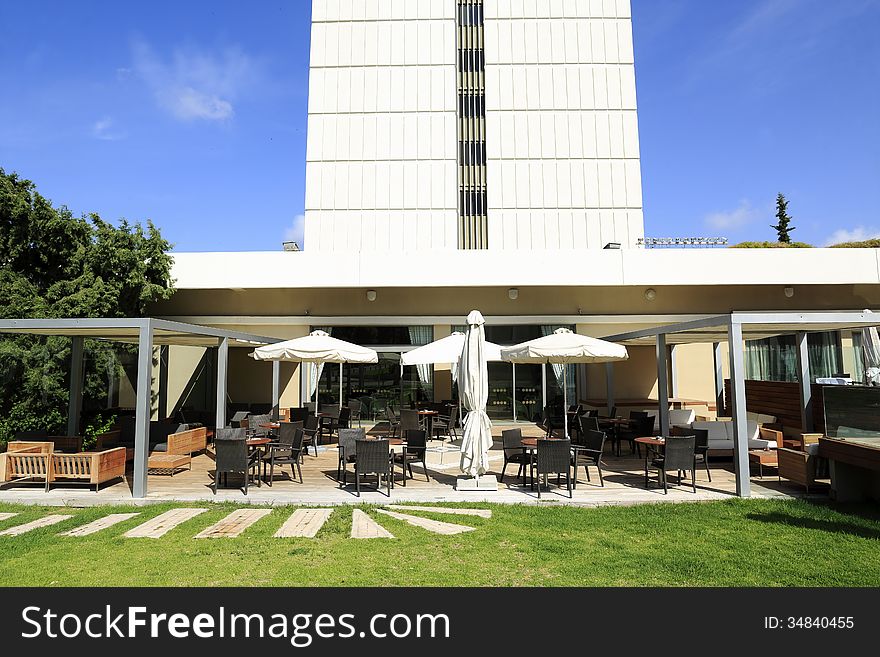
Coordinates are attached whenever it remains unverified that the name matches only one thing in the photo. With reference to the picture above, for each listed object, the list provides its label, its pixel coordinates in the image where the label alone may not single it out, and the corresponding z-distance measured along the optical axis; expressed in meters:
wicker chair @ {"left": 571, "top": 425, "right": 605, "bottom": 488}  8.28
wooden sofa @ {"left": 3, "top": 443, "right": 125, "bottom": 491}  7.85
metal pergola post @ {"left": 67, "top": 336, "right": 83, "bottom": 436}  10.80
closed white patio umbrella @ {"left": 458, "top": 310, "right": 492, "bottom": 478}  8.02
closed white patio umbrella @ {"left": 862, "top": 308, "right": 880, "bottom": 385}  9.42
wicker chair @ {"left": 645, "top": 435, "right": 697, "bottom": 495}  7.64
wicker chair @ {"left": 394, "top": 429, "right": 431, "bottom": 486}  8.96
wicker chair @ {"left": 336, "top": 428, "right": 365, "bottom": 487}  8.66
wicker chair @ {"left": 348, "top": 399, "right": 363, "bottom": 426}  16.61
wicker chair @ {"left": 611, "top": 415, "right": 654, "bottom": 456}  10.97
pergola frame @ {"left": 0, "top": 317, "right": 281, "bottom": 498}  7.70
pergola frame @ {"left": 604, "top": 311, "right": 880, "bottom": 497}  7.67
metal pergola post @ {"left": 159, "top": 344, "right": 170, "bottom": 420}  17.17
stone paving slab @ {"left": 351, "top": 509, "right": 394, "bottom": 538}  5.90
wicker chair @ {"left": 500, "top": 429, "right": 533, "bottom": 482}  8.48
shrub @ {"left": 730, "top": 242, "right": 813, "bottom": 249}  44.42
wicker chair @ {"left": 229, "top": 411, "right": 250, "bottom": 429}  12.53
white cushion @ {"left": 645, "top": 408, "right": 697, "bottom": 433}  12.20
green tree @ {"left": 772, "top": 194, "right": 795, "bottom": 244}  57.59
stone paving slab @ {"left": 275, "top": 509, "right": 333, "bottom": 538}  5.97
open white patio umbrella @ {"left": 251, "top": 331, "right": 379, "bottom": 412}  10.62
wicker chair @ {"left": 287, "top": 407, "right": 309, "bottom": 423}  13.12
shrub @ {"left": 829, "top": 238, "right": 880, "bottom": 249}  38.83
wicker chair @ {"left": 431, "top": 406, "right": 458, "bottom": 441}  13.45
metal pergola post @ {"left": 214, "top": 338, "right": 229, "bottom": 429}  10.66
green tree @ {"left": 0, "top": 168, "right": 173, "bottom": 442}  13.49
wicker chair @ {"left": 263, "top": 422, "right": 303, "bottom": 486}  8.57
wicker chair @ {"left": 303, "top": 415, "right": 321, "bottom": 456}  11.27
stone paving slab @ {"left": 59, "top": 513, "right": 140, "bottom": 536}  6.07
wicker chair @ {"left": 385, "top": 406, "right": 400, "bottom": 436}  12.39
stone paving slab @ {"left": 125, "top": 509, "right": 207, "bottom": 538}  5.95
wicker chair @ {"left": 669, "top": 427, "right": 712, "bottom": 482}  8.67
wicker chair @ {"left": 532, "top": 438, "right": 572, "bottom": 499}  7.55
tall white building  34.88
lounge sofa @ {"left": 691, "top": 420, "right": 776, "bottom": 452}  10.07
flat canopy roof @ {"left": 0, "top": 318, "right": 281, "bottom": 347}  7.83
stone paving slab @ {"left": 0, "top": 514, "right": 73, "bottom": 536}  6.04
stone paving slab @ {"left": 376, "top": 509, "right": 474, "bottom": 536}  6.07
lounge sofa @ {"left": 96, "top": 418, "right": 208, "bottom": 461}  9.96
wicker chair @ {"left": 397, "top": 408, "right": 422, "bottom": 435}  12.09
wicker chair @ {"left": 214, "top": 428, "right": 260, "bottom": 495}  7.66
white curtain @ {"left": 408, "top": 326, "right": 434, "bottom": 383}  17.02
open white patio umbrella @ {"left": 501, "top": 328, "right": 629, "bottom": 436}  9.14
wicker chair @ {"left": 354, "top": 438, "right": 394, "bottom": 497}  7.70
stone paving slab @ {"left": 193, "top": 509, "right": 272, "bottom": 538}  5.94
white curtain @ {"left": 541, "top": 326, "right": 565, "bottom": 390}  16.92
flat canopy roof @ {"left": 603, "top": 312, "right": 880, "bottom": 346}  7.77
